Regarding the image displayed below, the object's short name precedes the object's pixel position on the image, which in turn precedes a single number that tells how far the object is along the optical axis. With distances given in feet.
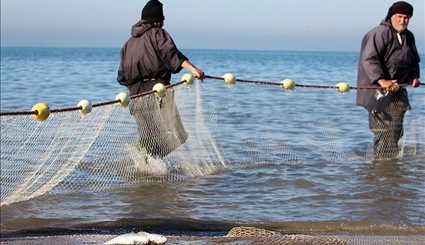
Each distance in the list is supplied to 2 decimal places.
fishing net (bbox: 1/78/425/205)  38.59
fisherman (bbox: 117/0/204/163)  45.43
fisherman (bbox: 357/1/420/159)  50.79
